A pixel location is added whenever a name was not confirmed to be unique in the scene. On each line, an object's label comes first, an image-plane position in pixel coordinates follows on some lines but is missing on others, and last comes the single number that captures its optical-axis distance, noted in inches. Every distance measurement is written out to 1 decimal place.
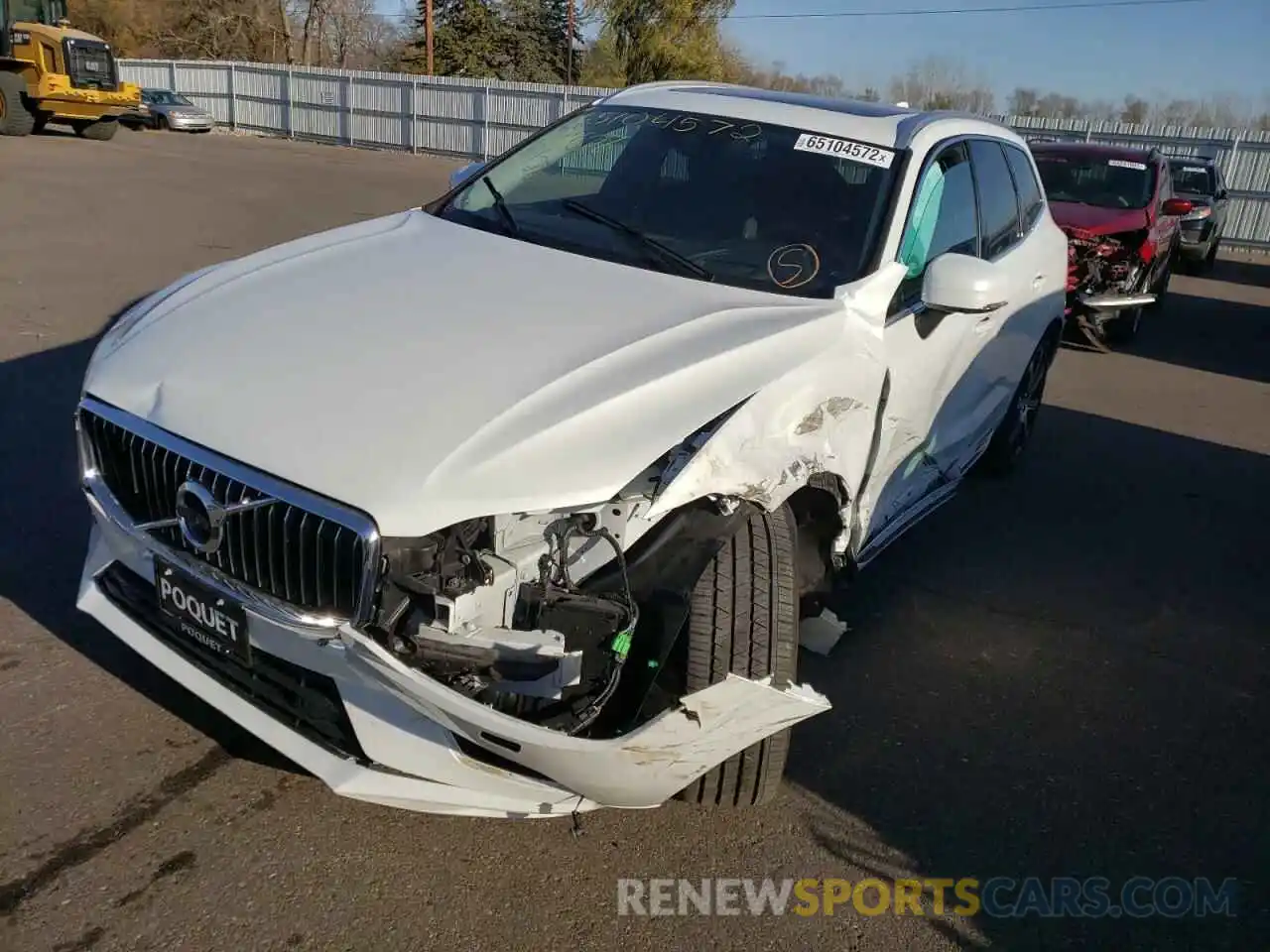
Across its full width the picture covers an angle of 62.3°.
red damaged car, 380.8
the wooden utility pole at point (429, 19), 1409.9
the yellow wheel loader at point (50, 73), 895.2
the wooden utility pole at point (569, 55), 1608.0
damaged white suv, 91.4
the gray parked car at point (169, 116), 1174.3
